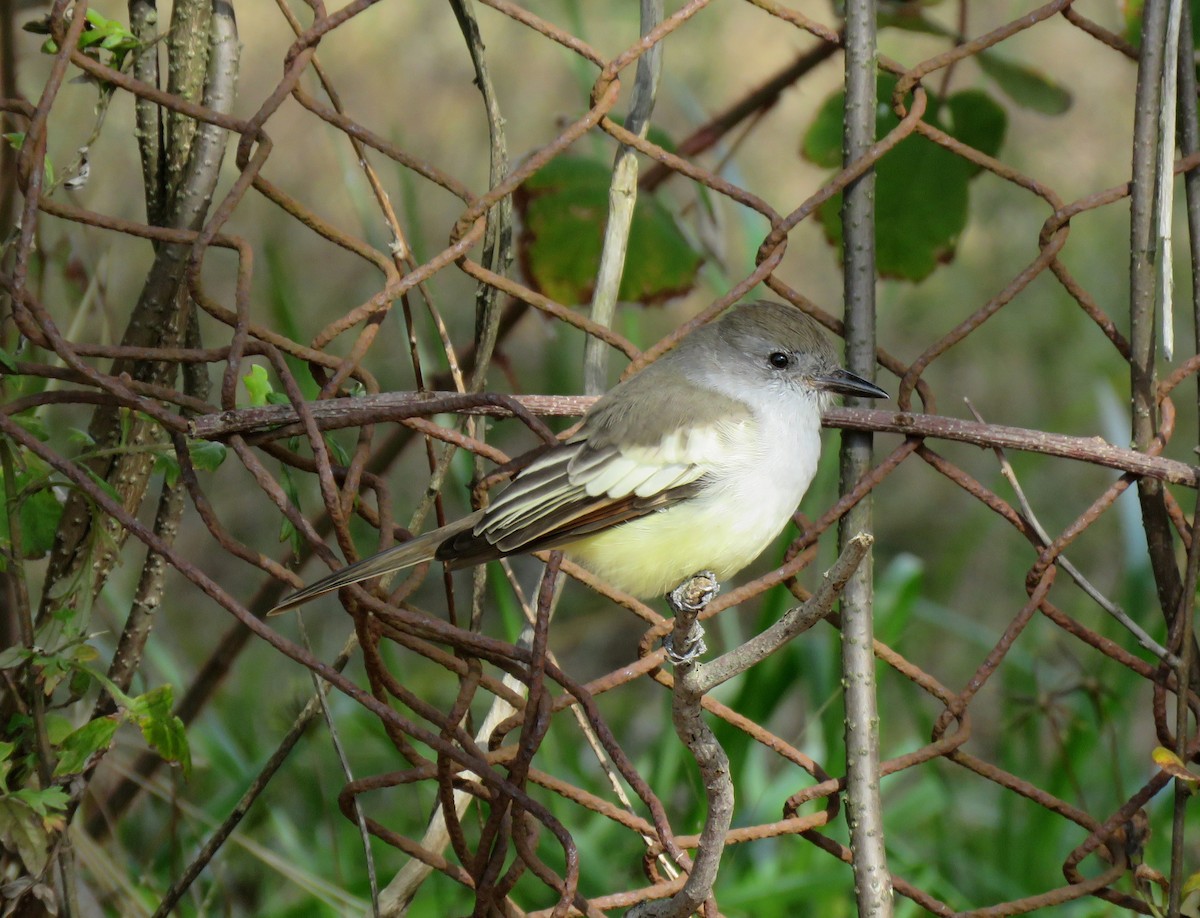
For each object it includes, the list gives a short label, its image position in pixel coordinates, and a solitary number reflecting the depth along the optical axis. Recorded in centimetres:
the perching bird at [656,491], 433
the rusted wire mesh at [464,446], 361
